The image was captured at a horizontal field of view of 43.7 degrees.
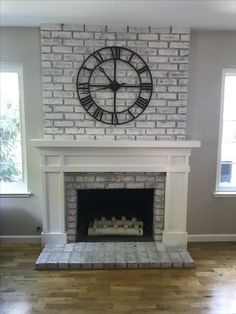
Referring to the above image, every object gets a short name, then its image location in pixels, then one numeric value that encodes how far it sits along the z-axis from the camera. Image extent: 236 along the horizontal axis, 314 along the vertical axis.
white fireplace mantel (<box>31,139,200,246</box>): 3.13
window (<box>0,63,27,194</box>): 3.31
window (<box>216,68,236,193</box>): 3.41
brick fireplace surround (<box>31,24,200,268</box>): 3.07
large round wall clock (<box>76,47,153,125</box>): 3.10
